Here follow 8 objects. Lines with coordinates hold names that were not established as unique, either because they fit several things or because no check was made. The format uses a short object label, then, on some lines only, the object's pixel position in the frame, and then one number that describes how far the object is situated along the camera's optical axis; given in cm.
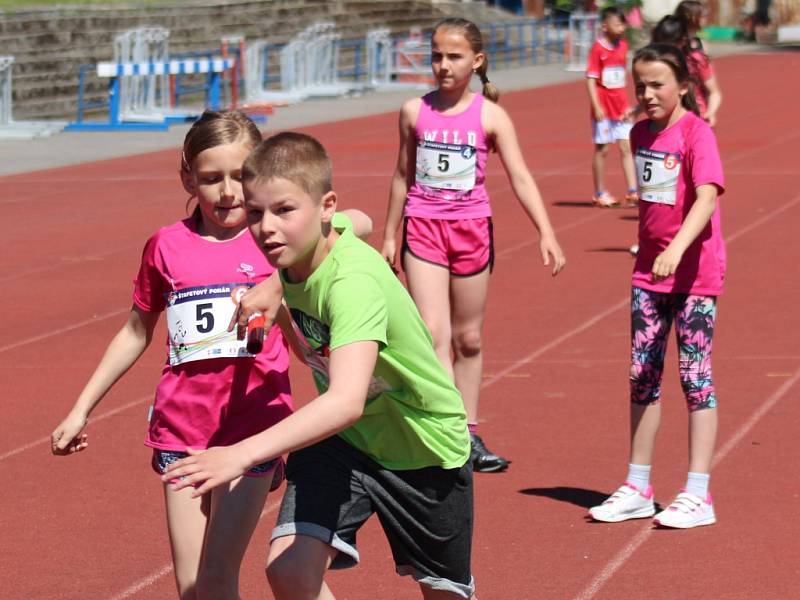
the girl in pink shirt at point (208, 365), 666
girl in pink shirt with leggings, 943
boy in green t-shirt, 561
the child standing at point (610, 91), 2480
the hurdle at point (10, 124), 3608
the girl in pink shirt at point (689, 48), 1575
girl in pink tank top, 1093
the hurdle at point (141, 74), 3740
